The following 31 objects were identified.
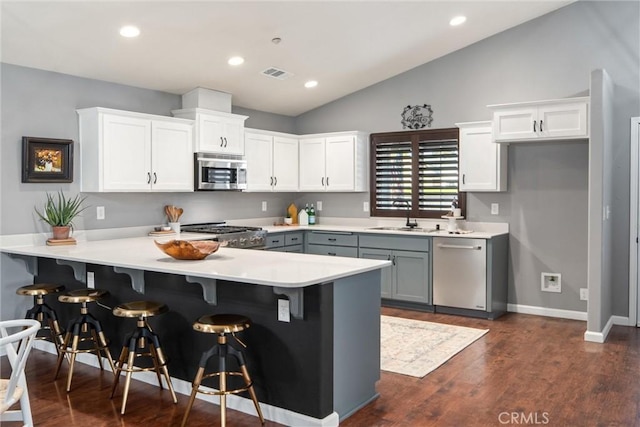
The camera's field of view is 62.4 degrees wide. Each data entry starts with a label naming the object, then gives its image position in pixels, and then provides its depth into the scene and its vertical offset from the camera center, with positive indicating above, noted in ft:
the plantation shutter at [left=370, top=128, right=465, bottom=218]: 20.11 +1.42
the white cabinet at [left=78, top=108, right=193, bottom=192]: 15.10 +1.73
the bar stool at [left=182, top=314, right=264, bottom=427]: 9.24 -2.60
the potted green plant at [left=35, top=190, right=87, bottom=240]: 14.55 -0.15
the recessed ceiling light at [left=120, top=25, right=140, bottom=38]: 13.34 +4.54
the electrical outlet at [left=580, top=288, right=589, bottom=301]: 17.66 -2.85
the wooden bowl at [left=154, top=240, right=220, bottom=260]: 10.93 -0.86
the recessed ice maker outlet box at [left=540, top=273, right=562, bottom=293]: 18.04 -2.53
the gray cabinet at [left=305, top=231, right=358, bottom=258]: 20.36 -1.38
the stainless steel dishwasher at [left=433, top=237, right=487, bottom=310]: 17.63 -2.17
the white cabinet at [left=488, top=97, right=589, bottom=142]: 16.20 +2.81
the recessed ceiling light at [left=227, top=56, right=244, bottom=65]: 16.59 +4.71
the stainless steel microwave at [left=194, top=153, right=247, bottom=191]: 17.92 +1.30
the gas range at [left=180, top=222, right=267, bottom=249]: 17.22 -0.85
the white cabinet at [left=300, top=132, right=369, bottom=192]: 21.65 +1.96
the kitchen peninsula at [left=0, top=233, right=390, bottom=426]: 9.49 -2.11
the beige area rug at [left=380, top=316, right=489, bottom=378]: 12.97 -3.78
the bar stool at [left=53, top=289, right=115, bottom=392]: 11.69 -2.72
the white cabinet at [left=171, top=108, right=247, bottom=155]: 17.78 +2.74
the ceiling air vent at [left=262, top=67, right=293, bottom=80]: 18.21 +4.76
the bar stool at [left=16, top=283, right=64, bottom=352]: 12.76 -2.52
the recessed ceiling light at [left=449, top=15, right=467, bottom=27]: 16.67 +6.01
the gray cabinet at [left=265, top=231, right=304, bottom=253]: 19.97 -1.29
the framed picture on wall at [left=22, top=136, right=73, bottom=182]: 14.21 +1.36
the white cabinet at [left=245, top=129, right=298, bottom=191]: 20.52 +1.96
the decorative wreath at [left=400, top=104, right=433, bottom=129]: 20.48 +3.62
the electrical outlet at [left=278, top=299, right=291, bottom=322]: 9.79 -1.90
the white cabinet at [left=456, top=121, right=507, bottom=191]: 18.20 +1.73
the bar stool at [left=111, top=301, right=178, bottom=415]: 10.48 -2.67
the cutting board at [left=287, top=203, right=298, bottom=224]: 23.50 -0.19
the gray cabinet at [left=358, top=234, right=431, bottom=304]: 18.69 -2.01
